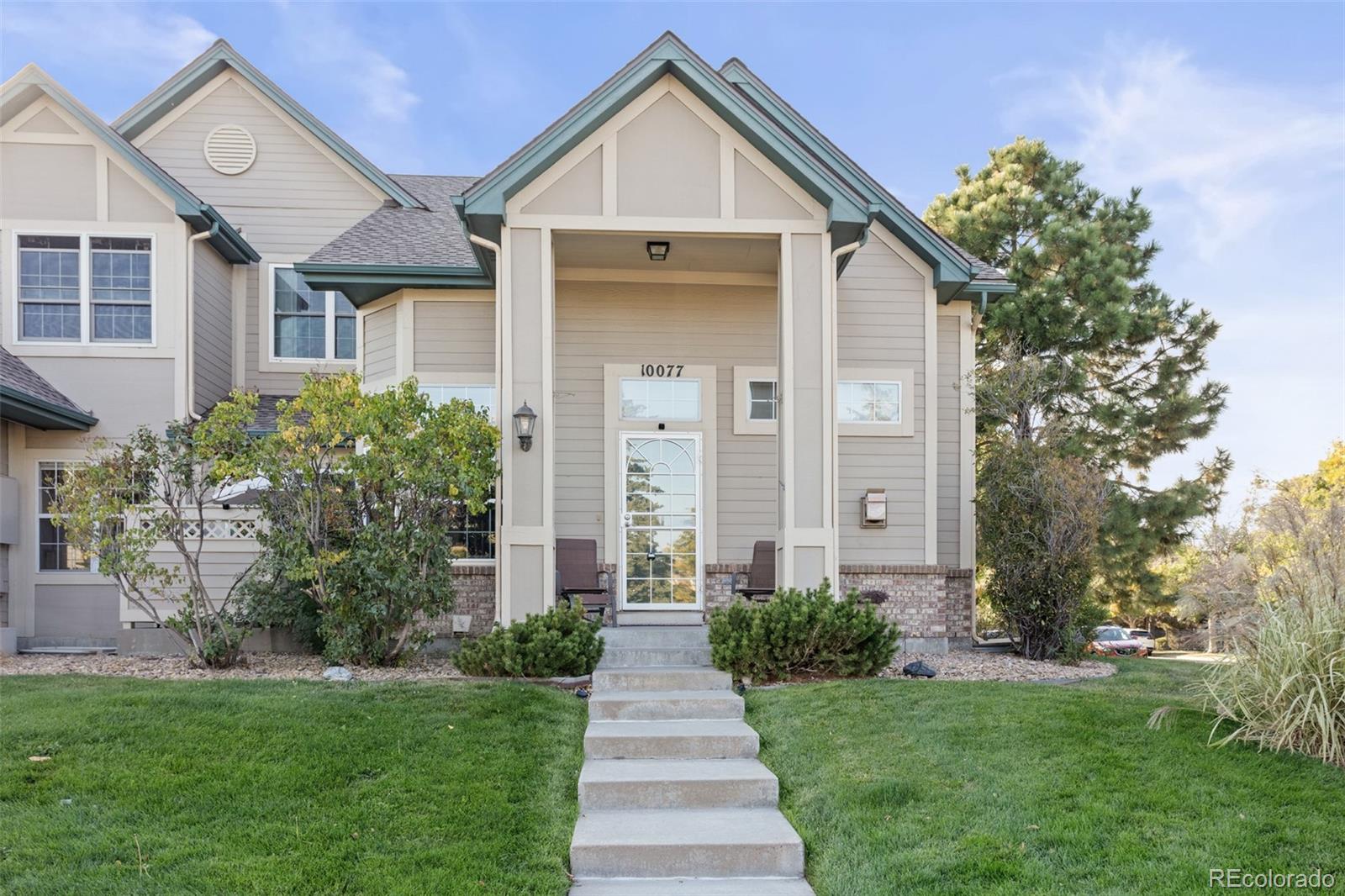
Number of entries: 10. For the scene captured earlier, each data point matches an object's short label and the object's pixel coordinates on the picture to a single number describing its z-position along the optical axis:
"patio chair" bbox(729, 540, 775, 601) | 10.28
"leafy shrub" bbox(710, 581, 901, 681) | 8.02
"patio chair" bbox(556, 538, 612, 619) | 10.50
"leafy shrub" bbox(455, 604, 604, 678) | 8.05
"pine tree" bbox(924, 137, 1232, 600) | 15.09
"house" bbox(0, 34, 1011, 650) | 10.91
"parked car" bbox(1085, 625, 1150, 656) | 23.84
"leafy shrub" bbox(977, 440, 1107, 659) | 10.00
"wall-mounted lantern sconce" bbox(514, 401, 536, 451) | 8.83
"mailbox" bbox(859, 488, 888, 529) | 11.11
